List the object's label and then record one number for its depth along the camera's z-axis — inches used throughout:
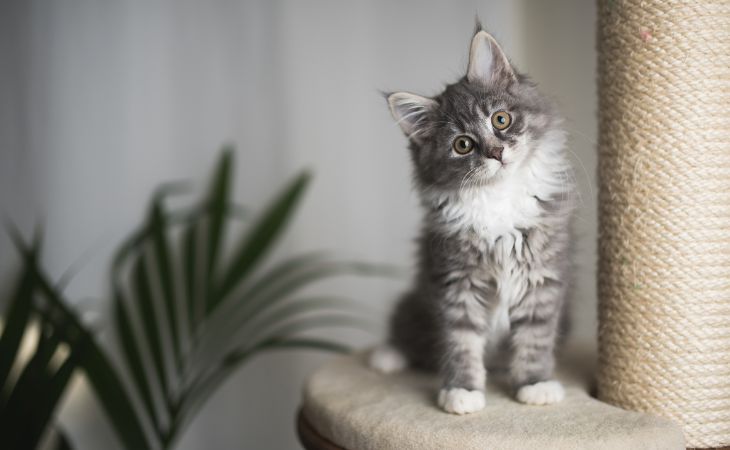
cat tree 43.4
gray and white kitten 47.4
